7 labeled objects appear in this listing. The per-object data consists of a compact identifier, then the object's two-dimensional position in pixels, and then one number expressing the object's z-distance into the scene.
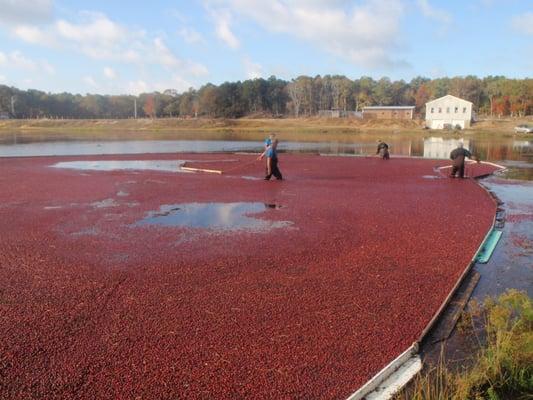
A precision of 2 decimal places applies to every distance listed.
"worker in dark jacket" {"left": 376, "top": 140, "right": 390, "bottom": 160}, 28.72
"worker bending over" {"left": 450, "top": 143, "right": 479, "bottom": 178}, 18.86
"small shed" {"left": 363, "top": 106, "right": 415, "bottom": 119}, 99.00
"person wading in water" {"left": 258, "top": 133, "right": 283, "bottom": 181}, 18.14
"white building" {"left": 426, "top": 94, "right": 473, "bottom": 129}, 80.12
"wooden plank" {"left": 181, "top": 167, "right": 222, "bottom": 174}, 22.36
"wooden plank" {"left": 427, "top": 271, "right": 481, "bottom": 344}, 5.52
